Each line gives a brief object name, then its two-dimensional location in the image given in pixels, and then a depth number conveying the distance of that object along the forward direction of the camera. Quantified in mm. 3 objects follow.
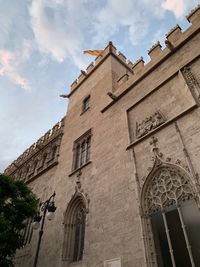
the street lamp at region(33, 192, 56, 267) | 6465
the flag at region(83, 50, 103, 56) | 18061
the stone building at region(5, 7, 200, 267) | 5516
